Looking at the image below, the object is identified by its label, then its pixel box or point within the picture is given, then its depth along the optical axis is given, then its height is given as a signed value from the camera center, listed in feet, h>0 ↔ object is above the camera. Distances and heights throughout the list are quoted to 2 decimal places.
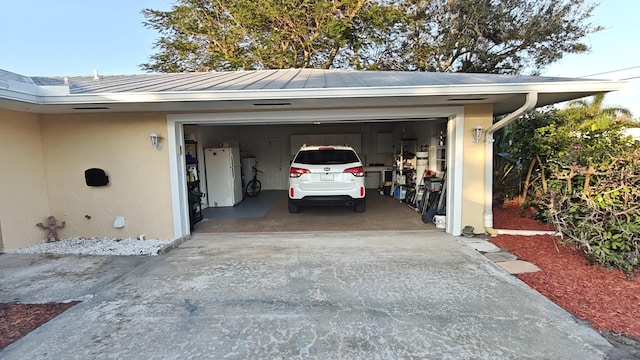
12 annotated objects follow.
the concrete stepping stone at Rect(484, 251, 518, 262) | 14.08 -4.61
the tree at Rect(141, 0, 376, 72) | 39.29 +16.47
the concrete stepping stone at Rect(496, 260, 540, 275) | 12.71 -4.64
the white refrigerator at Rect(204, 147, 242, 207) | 26.94 -1.33
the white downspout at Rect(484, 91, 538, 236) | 17.54 -1.50
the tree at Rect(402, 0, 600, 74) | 36.04 +14.16
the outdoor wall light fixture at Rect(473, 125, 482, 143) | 17.34 +1.16
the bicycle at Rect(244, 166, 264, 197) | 33.40 -2.98
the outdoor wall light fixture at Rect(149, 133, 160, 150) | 17.43 +1.16
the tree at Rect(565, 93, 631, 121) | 33.37 +5.12
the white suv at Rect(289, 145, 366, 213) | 21.01 -1.34
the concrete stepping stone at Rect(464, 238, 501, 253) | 15.35 -4.55
